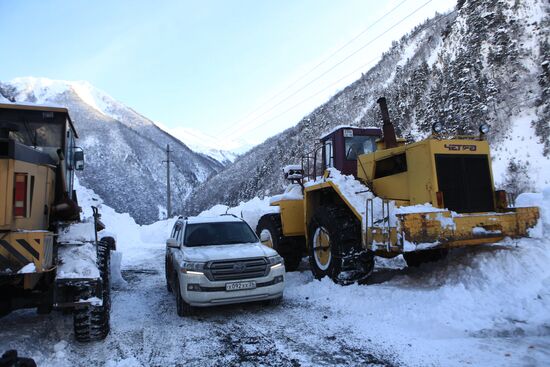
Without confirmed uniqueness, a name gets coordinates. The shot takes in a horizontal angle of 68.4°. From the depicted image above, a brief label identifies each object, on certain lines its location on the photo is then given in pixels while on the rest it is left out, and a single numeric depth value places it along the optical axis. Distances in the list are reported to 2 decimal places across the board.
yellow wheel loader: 6.14
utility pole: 34.28
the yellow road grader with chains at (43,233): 4.20
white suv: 6.07
